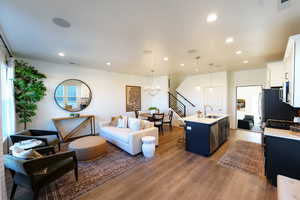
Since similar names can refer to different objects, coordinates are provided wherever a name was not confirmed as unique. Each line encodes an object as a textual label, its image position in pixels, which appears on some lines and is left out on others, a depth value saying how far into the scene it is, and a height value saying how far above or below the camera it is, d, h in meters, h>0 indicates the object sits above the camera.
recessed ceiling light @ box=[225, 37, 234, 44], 2.70 +1.32
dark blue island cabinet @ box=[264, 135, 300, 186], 2.10 -1.07
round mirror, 4.73 +0.15
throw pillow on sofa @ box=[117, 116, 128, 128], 4.65 -0.91
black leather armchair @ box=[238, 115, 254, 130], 6.32 -1.32
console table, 4.56 -1.11
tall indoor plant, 3.58 +0.27
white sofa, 3.43 -1.16
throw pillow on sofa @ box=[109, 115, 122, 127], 4.93 -0.91
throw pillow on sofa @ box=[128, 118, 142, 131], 3.88 -0.85
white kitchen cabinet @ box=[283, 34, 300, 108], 1.93 +0.41
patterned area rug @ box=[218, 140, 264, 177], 2.83 -1.61
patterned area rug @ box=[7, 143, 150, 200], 2.12 -1.62
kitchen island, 3.40 -1.08
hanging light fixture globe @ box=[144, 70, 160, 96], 5.40 +0.46
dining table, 5.64 -0.83
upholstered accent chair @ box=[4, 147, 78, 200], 1.81 -1.17
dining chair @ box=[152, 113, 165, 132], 5.48 -0.93
